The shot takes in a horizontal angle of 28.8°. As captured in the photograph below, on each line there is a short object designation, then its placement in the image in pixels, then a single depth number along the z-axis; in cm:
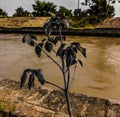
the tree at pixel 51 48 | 193
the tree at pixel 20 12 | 3944
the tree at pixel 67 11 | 3131
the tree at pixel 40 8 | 3234
